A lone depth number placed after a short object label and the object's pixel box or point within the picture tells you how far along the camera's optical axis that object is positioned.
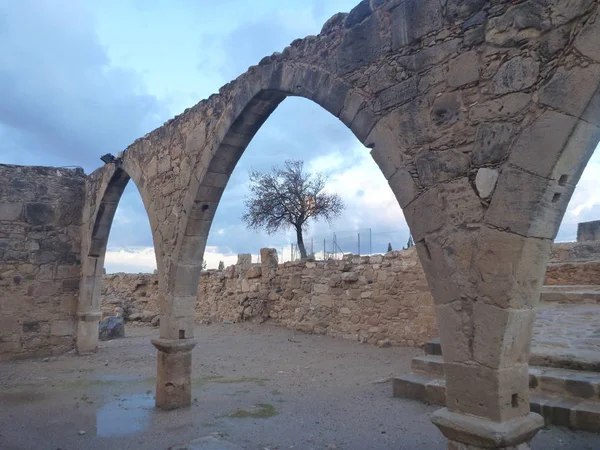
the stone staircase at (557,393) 4.14
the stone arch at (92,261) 9.06
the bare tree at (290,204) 22.61
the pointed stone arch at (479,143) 2.48
